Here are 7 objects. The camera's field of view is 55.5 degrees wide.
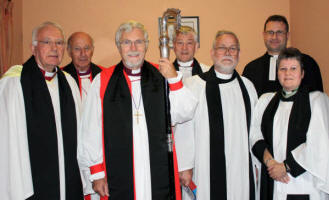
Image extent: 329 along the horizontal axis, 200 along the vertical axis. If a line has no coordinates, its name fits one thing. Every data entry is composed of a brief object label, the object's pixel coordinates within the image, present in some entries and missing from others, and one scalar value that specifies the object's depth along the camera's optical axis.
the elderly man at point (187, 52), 4.30
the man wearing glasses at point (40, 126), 2.52
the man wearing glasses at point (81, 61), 4.27
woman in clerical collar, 2.65
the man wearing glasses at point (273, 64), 3.92
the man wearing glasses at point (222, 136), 3.15
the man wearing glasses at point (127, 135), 2.68
